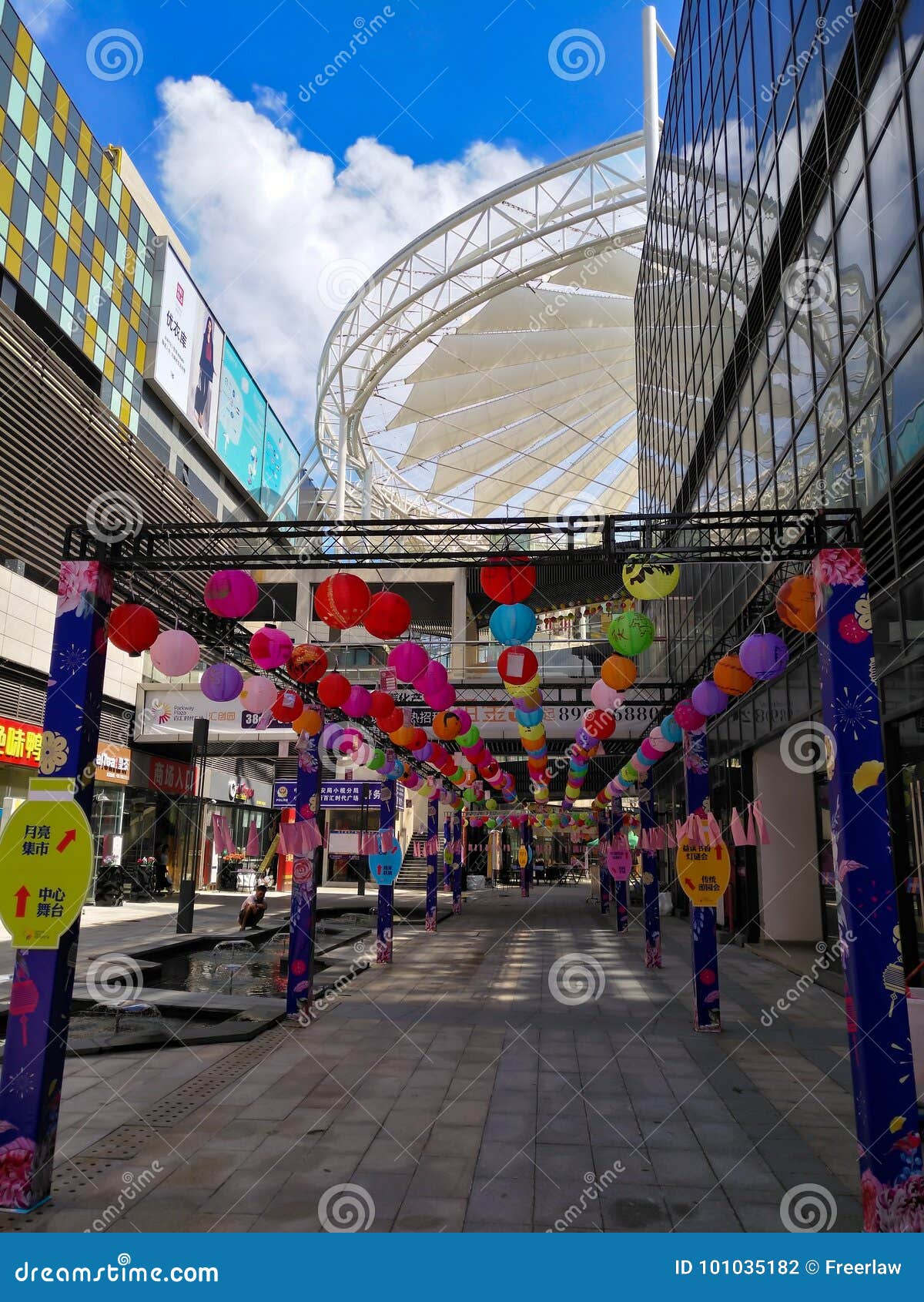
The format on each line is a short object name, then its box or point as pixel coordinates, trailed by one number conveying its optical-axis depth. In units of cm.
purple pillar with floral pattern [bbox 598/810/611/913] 2680
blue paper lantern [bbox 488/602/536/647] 898
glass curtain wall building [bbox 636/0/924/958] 868
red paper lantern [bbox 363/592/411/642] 827
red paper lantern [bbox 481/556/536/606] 825
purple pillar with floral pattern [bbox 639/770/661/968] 1667
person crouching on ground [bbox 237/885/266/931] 2039
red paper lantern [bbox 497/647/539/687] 1029
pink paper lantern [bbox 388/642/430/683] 980
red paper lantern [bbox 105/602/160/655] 725
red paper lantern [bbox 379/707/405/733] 1259
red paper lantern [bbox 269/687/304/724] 1133
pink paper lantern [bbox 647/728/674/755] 1455
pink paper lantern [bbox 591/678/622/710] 1194
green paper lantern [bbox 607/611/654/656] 955
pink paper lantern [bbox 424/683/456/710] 1134
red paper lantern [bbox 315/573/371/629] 804
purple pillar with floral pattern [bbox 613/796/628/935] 2473
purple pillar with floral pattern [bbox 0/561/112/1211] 548
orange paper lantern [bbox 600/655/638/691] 1088
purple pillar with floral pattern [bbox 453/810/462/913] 3269
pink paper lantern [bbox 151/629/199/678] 797
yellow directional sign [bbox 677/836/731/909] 1040
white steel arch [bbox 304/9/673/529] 3181
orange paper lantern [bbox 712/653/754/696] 993
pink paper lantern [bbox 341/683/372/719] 1220
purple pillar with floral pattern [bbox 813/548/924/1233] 524
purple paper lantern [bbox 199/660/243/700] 955
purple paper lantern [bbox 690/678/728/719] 1038
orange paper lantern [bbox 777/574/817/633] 684
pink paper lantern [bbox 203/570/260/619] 785
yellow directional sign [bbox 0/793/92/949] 592
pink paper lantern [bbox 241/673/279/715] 1023
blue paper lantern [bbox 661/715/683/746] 1319
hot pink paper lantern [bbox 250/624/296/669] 998
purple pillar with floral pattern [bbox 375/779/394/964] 1717
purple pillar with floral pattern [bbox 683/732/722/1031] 1098
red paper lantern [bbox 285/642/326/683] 1061
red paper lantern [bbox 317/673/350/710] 1141
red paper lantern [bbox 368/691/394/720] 1195
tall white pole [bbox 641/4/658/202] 3036
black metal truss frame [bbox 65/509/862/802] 682
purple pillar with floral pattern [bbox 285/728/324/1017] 1138
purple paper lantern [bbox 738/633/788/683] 869
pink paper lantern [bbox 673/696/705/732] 1126
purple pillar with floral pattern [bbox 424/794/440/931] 2388
